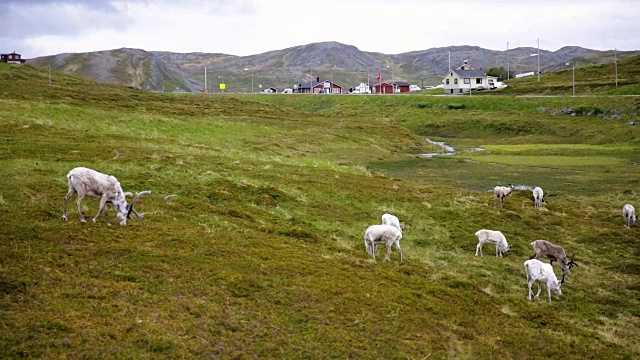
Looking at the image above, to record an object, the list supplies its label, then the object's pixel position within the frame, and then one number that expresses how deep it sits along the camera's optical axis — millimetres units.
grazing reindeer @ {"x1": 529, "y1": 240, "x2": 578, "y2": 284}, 29516
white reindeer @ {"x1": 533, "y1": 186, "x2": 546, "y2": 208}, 46750
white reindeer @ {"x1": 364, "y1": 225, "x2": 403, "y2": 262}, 27062
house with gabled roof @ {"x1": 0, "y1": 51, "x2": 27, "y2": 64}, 165512
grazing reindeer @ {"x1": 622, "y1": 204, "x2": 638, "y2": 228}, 41531
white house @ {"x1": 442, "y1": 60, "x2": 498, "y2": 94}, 186000
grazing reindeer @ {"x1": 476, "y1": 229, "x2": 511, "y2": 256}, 32594
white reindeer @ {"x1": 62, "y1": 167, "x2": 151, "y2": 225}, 23469
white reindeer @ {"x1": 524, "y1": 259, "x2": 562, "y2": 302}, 25625
